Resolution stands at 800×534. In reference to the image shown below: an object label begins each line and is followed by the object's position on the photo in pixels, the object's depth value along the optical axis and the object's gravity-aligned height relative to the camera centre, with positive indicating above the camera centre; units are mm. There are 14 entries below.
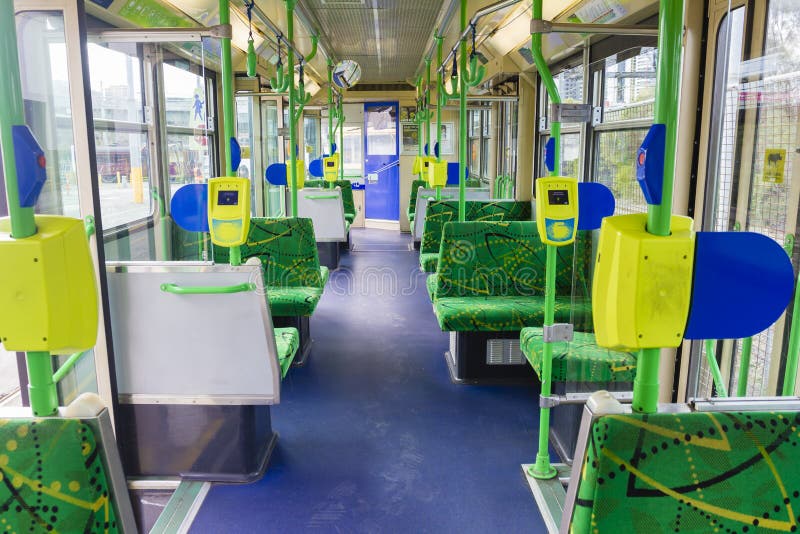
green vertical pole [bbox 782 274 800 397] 1825 -555
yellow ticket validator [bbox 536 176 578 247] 2432 -184
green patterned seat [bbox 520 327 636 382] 2948 -941
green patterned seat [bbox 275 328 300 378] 3096 -936
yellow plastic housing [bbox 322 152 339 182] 7706 -86
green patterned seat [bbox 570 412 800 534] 1188 -599
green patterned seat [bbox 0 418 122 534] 1234 -599
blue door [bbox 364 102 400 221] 12320 -27
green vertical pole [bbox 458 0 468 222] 4379 +274
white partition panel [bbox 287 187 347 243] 7320 -574
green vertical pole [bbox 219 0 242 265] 2576 +284
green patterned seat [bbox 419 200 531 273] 5953 -524
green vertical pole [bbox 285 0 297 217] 4848 +455
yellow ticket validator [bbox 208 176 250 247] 2592 -196
